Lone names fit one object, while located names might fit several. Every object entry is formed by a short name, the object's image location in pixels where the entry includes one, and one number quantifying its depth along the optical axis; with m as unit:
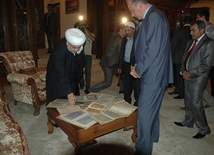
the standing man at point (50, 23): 6.91
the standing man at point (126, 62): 3.44
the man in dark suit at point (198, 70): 2.41
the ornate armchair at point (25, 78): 3.22
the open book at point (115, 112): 1.99
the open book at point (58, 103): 2.25
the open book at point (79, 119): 1.89
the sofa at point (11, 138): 1.49
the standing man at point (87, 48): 4.08
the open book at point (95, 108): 2.18
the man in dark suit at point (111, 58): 3.70
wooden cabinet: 4.90
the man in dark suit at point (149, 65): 1.80
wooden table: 1.83
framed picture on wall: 7.51
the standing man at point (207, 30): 3.65
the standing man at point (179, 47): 4.27
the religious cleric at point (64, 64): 2.22
